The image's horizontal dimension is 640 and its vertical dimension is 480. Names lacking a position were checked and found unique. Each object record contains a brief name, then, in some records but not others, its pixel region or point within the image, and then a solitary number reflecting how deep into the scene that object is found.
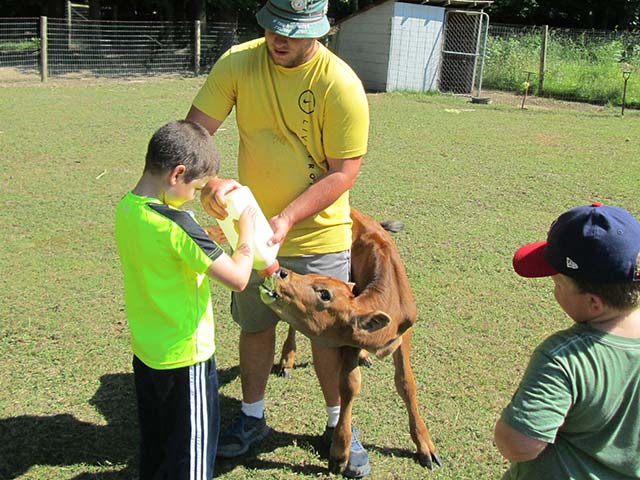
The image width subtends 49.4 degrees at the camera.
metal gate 21.31
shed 20.11
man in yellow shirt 3.35
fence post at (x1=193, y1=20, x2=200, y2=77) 21.75
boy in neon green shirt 2.70
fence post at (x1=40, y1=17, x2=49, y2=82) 18.09
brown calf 3.52
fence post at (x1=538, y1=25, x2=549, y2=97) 19.75
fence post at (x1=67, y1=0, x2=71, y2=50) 21.21
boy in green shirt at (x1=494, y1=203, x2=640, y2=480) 1.88
